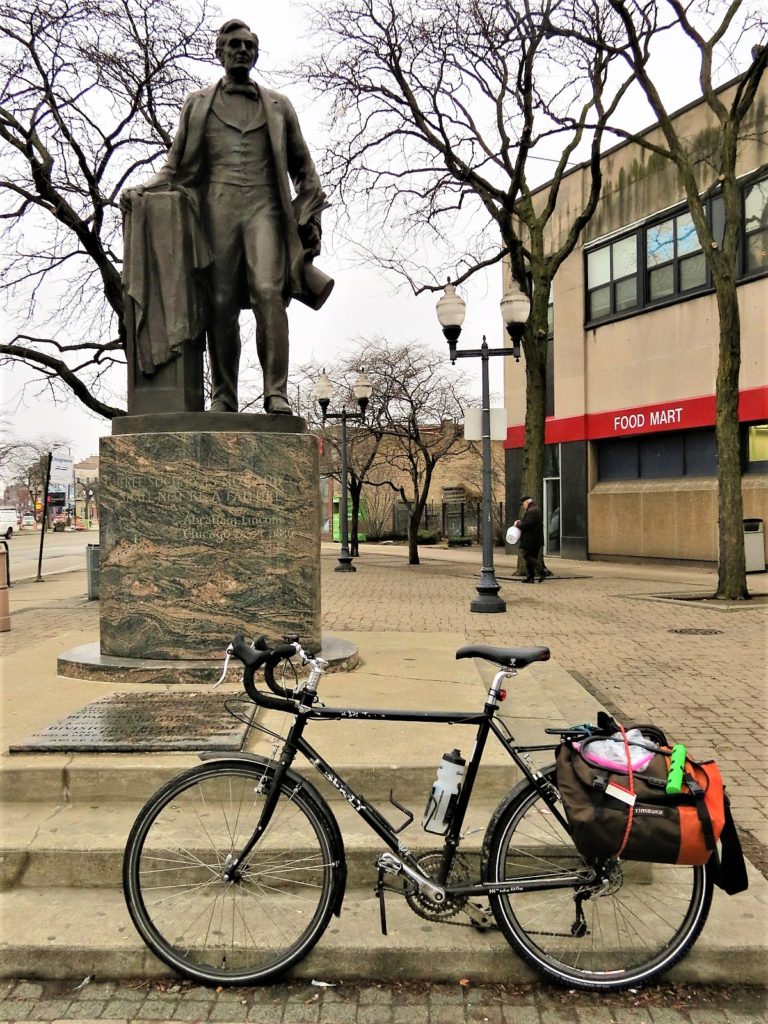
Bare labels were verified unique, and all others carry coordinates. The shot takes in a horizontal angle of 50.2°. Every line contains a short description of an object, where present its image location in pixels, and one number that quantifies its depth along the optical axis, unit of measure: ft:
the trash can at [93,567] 48.49
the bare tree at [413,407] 81.50
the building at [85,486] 299.93
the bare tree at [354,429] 83.88
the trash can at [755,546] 58.44
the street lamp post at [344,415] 69.00
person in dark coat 56.65
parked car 177.55
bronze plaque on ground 12.91
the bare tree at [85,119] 47.85
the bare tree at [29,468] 239.17
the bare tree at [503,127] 51.60
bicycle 9.27
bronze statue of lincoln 19.36
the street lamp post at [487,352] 42.68
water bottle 9.57
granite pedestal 18.20
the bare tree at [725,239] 43.21
